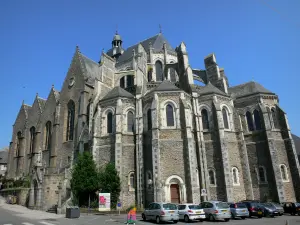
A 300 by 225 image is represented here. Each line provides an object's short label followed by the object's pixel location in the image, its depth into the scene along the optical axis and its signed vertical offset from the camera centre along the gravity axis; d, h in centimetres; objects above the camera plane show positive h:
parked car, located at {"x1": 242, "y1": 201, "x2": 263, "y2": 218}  1719 -170
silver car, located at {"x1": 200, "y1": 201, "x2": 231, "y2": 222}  1491 -149
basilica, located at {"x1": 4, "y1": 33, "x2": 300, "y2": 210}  2205 +461
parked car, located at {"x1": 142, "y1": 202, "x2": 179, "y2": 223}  1403 -141
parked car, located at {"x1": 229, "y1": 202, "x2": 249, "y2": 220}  1620 -163
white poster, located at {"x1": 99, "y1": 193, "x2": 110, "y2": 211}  1891 -84
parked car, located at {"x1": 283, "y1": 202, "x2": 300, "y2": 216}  1842 -185
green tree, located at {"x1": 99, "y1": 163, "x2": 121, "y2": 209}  2106 +61
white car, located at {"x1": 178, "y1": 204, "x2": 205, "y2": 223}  1473 -151
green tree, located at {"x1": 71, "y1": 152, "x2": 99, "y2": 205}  2162 +101
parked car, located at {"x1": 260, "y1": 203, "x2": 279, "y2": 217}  1720 -181
